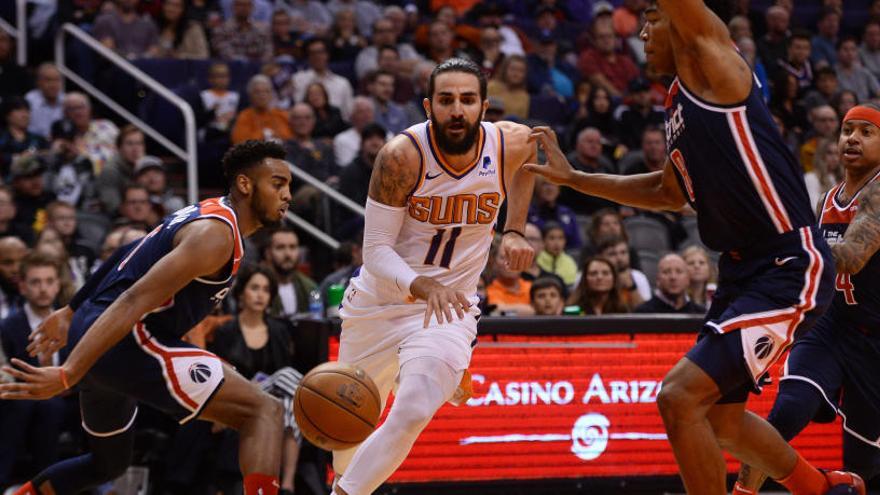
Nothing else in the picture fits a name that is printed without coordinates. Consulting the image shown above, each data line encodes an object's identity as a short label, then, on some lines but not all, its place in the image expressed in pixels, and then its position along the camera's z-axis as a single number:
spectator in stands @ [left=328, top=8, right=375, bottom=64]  14.39
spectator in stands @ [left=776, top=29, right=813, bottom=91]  15.78
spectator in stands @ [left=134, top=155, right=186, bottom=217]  11.14
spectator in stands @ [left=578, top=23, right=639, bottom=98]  15.41
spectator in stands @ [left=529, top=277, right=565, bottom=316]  9.45
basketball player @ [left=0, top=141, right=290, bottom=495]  5.69
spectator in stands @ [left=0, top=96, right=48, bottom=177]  11.27
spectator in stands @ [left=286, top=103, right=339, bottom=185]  11.98
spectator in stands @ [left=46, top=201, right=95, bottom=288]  10.16
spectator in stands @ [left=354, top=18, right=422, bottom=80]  14.27
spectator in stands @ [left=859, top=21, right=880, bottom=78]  16.89
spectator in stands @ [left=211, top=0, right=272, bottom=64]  13.81
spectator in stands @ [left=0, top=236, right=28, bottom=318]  9.46
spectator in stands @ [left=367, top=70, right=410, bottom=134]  13.19
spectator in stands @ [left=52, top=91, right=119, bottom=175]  11.68
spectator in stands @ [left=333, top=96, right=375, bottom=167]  12.30
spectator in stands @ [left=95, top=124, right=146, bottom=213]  11.20
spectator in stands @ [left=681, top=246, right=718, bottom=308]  10.48
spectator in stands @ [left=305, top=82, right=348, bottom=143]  12.82
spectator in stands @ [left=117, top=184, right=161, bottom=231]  10.66
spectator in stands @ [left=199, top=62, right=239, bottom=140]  12.70
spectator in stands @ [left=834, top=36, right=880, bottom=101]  16.20
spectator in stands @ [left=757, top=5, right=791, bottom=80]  15.88
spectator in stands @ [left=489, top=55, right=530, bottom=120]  13.78
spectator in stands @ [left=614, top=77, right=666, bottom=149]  14.07
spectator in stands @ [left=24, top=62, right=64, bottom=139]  12.02
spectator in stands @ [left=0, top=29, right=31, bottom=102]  12.25
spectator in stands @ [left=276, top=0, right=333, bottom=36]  14.84
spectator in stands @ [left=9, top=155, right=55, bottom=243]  10.72
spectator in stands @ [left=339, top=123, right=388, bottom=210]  11.89
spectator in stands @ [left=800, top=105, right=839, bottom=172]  14.13
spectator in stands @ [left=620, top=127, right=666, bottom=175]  12.89
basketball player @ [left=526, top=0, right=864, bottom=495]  5.07
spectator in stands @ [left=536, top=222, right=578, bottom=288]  11.12
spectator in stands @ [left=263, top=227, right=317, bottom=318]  10.24
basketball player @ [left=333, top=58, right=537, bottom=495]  5.90
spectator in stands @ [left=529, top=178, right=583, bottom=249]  12.15
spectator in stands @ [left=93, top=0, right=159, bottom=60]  13.23
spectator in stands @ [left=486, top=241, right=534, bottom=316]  10.27
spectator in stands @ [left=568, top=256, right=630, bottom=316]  9.67
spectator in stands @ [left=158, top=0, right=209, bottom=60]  13.56
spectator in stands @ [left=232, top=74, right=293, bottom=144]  12.33
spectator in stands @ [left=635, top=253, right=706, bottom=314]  9.68
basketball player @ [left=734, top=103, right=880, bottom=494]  6.40
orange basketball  5.77
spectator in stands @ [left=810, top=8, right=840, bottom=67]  16.64
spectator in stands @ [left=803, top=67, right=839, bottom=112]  15.41
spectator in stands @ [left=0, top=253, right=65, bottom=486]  8.30
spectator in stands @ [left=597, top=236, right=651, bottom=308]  10.60
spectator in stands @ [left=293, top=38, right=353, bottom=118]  13.42
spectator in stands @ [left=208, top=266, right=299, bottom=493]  8.76
